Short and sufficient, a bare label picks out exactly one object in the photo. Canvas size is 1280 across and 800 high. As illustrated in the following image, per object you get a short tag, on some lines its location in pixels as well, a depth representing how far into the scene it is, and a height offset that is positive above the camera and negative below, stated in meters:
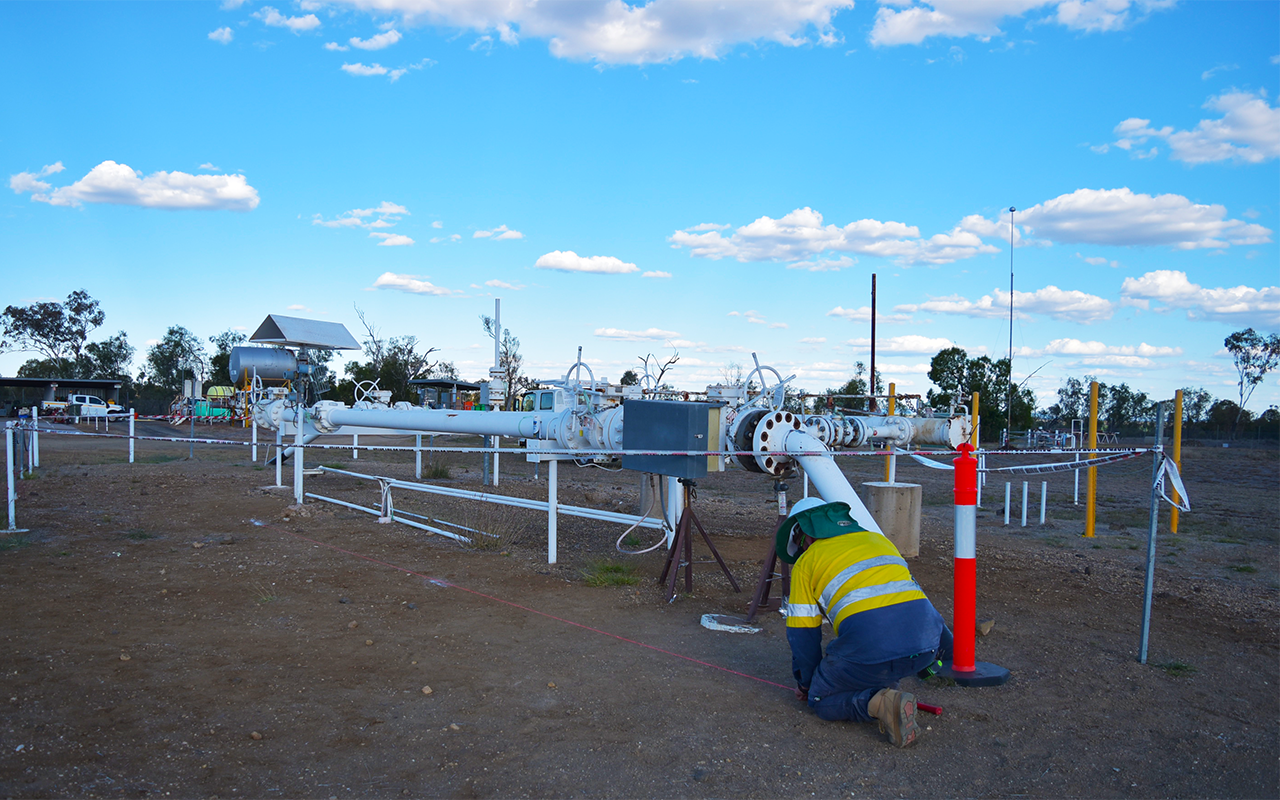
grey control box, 6.45 -0.32
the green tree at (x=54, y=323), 59.94 +4.41
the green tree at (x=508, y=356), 42.21 +1.84
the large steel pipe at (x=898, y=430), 10.62 -0.46
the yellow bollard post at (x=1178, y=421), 9.27 -0.22
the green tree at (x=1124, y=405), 49.62 -0.26
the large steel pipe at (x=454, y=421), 8.24 -0.37
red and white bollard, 4.68 -1.10
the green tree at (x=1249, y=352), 48.09 +3.09
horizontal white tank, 13.64 +0.40
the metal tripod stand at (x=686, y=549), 6.72 -1.31
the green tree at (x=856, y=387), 31.97 +0.46
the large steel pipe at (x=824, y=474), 5.54 -0.55
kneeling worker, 3.98 -1.12
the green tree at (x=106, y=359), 62.44 +1.89
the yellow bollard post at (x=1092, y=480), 9.76 -0.94
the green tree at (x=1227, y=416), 47.41 -0.75
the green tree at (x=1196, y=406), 51.50 -0.24
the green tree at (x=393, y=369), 42.18 +1.09
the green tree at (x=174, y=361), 63.00 +1.90
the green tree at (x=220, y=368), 52.90 +1.14
